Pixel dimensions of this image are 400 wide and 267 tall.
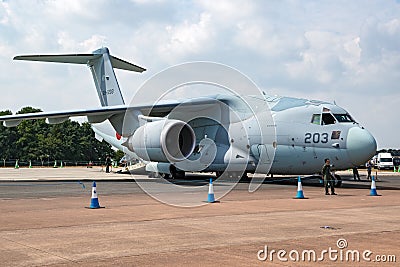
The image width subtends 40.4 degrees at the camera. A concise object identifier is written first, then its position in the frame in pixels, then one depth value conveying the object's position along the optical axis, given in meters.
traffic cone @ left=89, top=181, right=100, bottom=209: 13.21
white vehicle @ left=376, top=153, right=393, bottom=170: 65.42
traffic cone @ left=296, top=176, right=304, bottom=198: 16.48
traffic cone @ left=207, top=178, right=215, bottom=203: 15.01
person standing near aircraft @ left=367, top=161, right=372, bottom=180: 31.58
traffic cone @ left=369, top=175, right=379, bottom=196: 17.74
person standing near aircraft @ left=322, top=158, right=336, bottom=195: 17.98
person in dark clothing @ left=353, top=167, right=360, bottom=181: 30.19
